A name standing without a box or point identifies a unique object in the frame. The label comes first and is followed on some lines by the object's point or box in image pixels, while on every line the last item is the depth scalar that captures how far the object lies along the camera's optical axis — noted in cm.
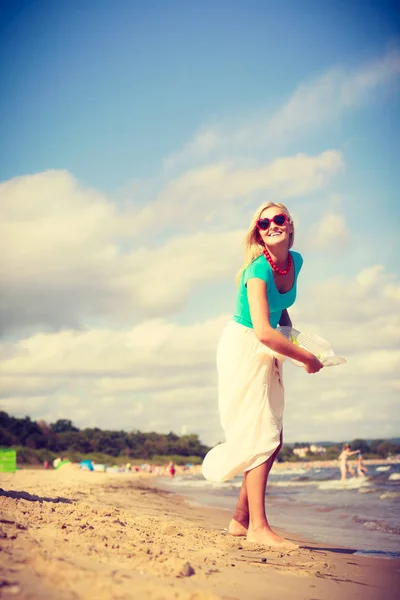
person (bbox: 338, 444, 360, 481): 1866
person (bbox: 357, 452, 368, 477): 1992
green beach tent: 1515
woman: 321
